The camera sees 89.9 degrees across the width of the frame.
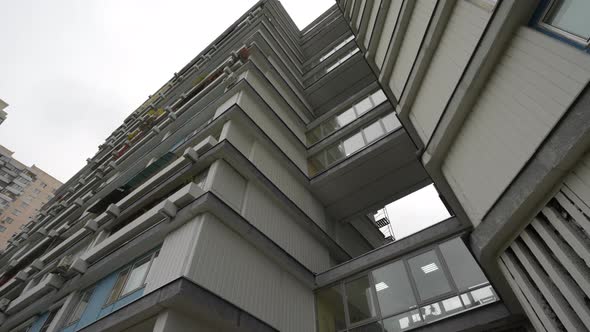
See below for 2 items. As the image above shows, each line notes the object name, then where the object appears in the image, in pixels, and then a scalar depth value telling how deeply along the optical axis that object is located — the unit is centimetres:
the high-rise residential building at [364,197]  415
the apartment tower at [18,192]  6078
